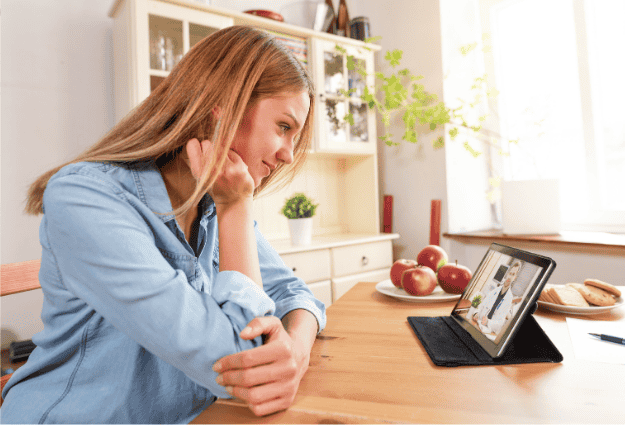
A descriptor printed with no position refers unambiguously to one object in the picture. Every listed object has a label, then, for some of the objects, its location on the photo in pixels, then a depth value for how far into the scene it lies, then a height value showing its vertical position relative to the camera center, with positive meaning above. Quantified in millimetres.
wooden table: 484 -242
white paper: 647 -238
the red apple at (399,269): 1124 -148
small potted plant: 2208 +26
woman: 550 -59
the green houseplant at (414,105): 2355 +703
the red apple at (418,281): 1049 -172
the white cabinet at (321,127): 1863 +580
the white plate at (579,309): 861 -216
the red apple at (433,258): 1212 -129
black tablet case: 633 -232
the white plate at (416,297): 1029 -210
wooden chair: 970 -113
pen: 700 -233
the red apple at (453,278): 1054 -168
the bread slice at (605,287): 905 -182
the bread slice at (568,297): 886 -196
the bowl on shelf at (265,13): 2188 +1169
